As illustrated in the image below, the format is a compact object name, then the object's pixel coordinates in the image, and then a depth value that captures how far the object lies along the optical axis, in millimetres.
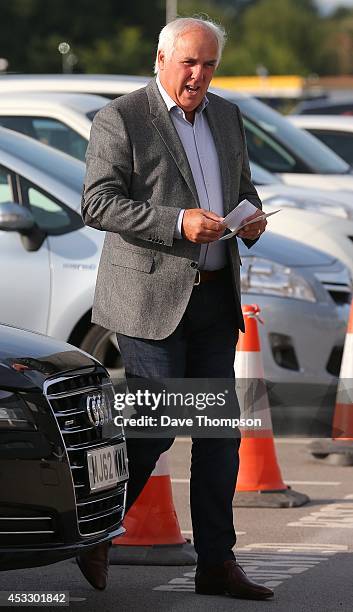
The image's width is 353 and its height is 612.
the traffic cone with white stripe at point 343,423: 11767
